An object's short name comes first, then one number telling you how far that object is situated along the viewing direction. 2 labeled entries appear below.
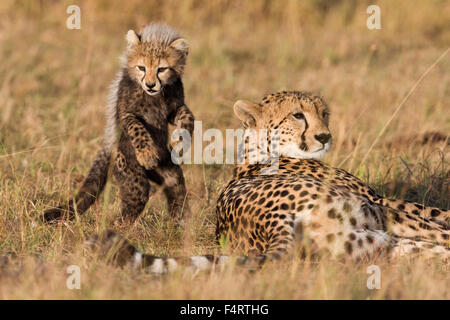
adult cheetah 6.18
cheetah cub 7.95
